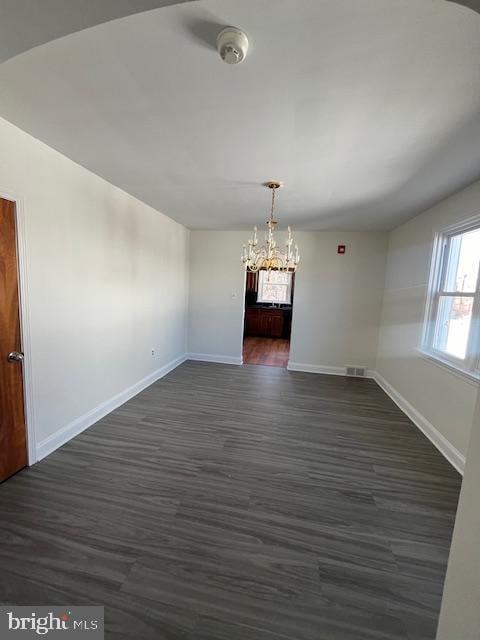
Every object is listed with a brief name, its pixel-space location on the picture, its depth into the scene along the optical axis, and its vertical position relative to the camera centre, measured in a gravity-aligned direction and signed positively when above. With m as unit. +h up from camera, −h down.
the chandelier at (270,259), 3.23 +0.37
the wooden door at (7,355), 2.00 -0.59
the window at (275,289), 9.01 +0.02
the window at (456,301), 2.59 -0.03
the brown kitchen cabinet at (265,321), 8.48 -0.99
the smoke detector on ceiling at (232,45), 1.11 +0.99
